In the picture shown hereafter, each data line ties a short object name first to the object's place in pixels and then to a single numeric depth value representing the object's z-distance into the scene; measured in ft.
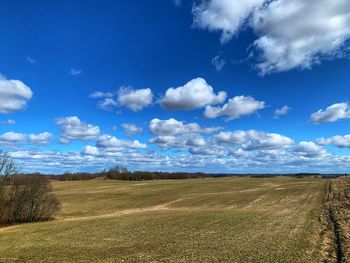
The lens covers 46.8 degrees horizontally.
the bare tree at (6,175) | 185.06
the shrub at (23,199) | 184.55
